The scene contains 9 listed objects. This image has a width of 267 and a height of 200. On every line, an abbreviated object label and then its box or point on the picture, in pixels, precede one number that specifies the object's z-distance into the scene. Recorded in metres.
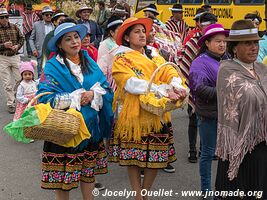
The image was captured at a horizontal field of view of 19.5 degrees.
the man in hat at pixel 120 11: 11.38
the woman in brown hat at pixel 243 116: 5.53
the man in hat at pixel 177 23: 15.23
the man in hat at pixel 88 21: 15.47
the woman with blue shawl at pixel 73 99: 6.48
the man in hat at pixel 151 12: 13.21
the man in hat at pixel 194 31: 11.12
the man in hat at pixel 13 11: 29.23
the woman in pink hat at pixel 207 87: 7.36
